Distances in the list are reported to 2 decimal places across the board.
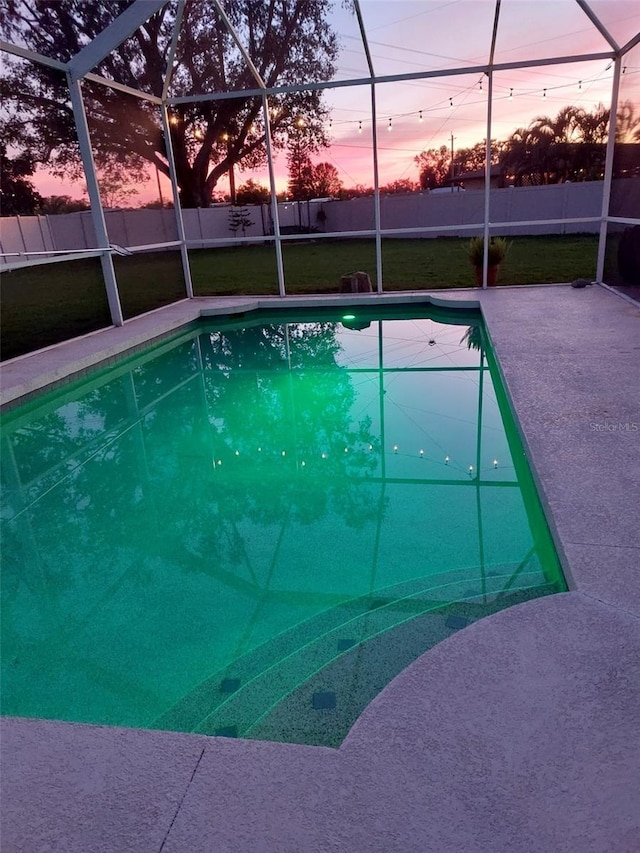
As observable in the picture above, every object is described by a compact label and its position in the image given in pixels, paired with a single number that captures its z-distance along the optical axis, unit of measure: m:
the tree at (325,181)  16.41
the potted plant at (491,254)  7.92
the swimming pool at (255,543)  1.95
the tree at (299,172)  14.52
